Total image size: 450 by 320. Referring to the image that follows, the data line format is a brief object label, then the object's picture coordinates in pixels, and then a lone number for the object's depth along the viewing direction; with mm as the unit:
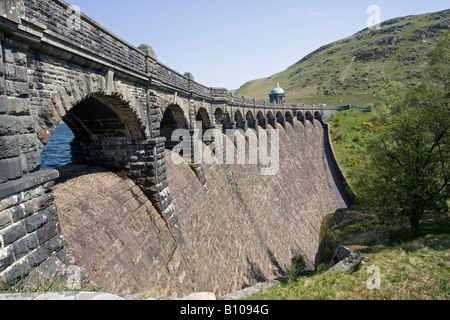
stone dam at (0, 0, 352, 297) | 4824
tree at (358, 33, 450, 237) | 12906
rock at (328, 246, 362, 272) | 9953
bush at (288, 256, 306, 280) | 18494
